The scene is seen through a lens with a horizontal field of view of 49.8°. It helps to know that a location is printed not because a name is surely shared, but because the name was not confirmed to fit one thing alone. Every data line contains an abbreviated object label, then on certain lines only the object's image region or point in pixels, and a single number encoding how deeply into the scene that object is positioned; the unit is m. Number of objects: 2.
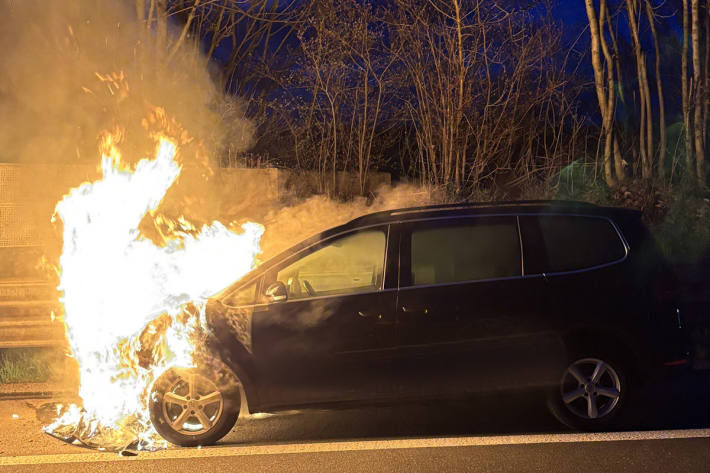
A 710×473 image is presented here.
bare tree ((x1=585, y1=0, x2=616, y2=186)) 15.99
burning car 5.42
